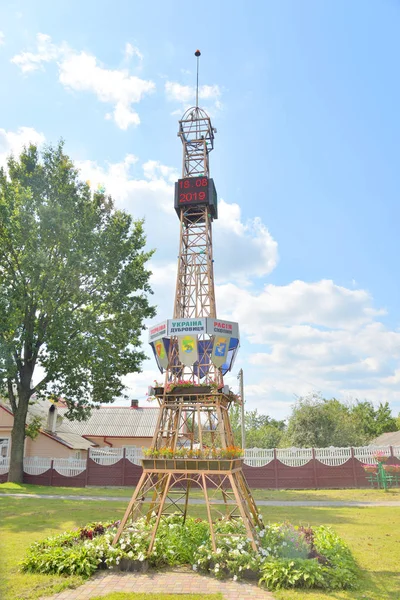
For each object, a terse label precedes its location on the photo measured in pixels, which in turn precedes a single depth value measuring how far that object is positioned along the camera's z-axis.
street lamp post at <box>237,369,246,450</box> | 29.09
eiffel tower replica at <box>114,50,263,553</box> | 10.15
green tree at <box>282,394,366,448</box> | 35.81
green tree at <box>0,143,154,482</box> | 22.70
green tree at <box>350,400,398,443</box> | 66.75
